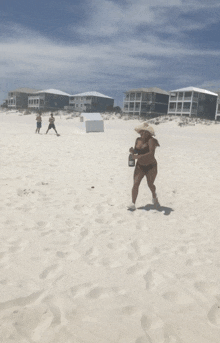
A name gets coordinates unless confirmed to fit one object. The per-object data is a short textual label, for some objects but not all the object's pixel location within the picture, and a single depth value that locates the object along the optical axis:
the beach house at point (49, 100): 83.81
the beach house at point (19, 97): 92.06
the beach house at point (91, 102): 79.94
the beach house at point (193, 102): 63.75
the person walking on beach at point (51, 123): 19.75
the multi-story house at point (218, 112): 59.55
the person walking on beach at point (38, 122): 20.60
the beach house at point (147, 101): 70.81
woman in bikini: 5.18
